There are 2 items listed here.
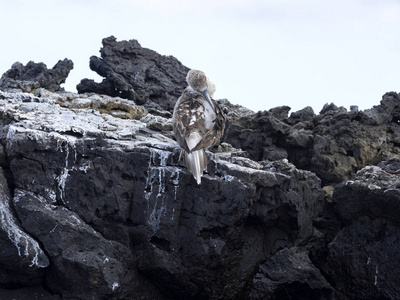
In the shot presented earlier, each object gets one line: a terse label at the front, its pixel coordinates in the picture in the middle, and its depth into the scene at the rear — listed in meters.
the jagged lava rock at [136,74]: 20.09
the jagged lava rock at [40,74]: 18.17
